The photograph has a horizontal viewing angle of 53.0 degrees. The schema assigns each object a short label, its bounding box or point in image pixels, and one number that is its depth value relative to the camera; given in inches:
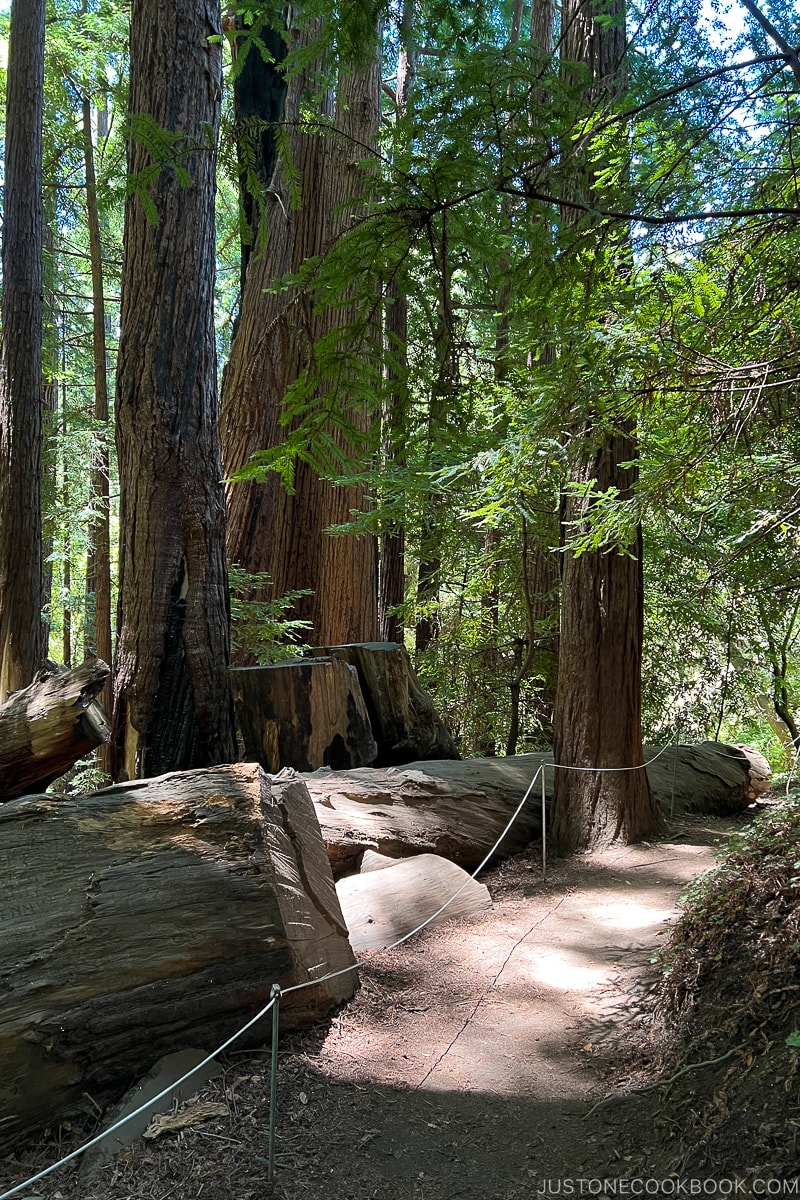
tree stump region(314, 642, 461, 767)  291.0
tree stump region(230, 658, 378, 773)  250.2
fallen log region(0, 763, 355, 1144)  120.6
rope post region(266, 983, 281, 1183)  109.9
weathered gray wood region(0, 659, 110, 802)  179.8
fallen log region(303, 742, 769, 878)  229.1
